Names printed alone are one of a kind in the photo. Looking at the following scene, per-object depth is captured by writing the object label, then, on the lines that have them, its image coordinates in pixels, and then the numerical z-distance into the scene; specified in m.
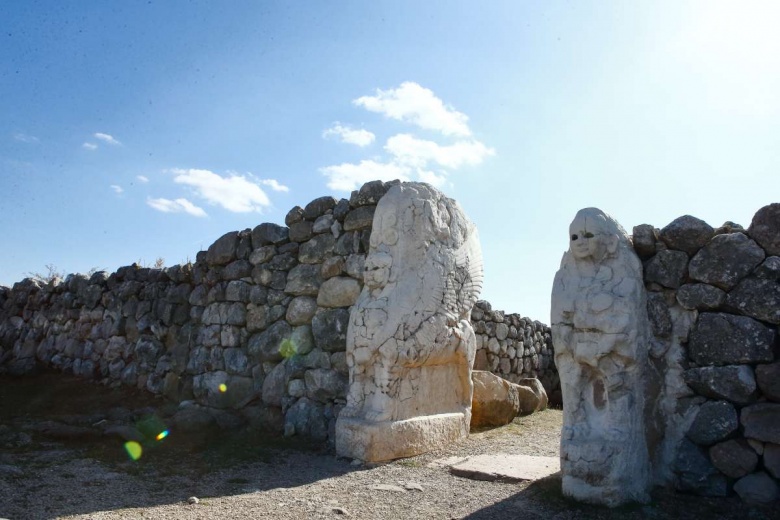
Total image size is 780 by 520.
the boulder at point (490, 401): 6.71
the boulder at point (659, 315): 3.97
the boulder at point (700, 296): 3.82
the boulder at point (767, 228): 3.71
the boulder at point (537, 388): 8.28
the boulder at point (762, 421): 3.53
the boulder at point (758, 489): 3.54
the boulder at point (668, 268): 3.98
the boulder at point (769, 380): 3.56
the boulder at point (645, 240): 4.12
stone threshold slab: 4.66
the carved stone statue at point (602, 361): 3.70
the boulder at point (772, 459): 3.54
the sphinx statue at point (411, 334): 5.19
